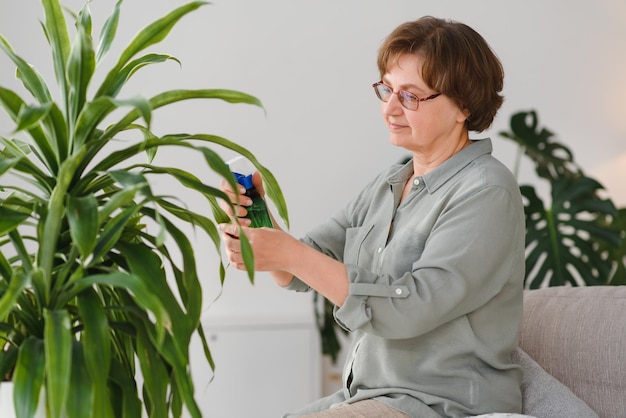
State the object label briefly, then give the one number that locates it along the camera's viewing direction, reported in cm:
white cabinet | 410
